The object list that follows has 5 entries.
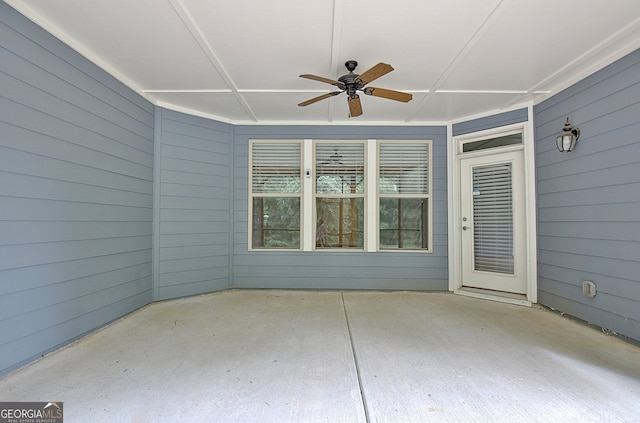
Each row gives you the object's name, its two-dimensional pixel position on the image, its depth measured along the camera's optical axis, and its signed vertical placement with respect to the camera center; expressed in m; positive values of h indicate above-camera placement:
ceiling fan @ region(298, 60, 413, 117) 2.53 +1.15
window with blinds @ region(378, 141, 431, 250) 4.31 +0.34
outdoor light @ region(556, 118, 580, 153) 2.98 +0.82
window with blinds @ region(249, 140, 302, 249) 4.36 +0.31
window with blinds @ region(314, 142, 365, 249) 4.35 +0.33
